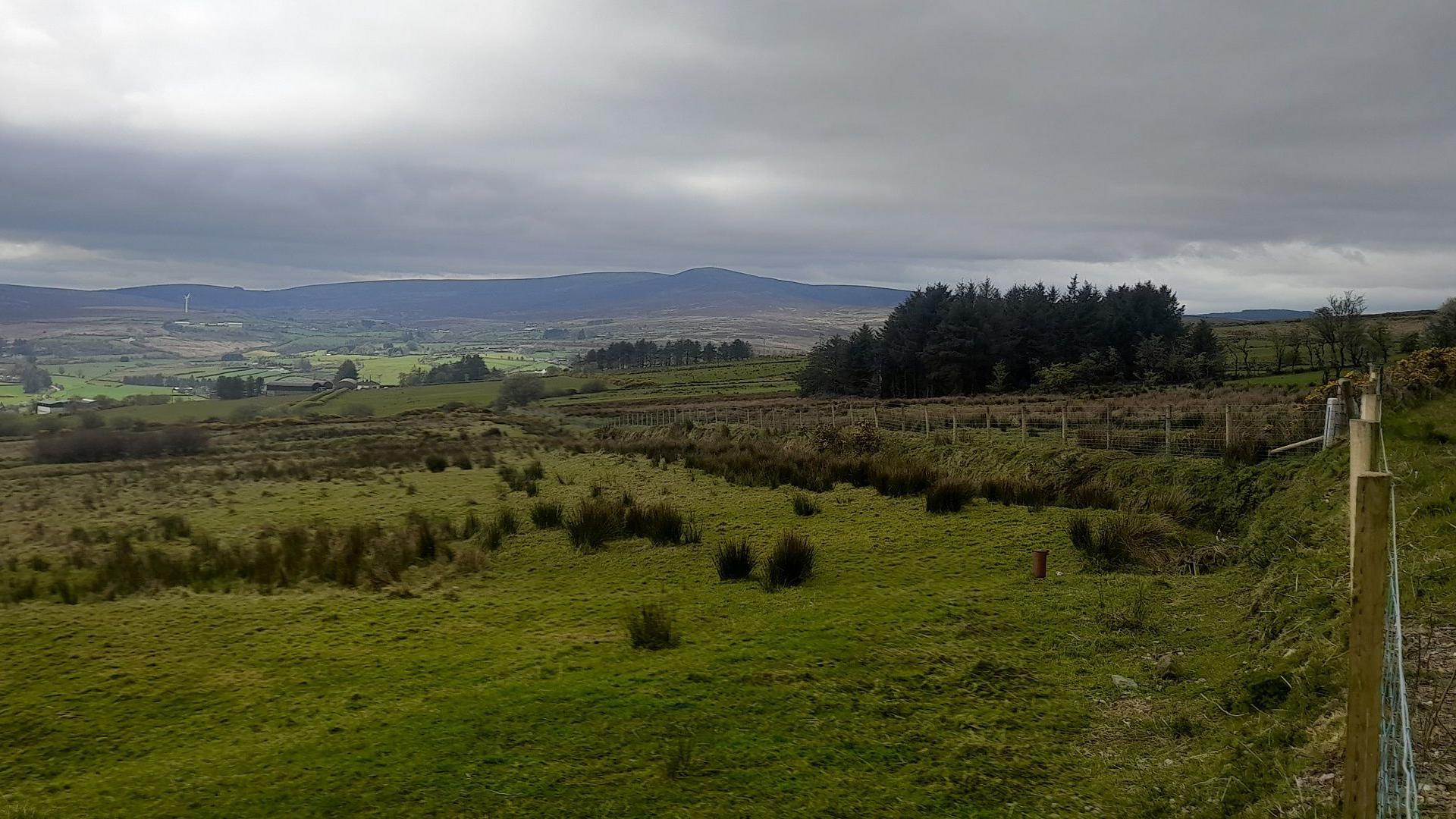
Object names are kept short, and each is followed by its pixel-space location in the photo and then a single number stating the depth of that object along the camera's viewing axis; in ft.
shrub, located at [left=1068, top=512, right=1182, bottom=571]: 33.14
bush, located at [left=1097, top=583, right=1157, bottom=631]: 24.36
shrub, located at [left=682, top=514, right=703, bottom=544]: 37.37
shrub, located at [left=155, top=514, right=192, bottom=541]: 42.16
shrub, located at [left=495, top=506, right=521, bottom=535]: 40.45
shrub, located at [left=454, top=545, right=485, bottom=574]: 33.19
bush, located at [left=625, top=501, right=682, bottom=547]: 37.40
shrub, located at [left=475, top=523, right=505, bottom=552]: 37.06
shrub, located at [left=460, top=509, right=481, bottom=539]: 39.91
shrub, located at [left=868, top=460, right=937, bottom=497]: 49.19
